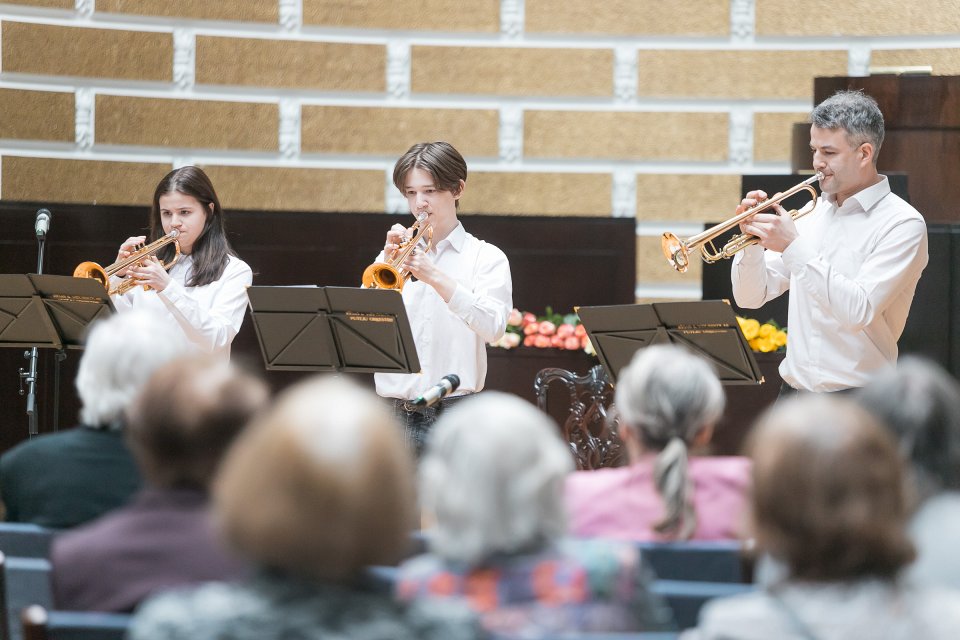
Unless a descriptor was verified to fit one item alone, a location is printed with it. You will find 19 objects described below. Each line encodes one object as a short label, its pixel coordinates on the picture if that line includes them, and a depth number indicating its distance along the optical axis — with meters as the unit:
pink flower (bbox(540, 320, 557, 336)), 12.14
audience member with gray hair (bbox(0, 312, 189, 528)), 5.10
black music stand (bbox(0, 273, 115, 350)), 9.02
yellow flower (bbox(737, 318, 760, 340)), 11.83
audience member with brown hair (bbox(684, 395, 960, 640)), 3.38
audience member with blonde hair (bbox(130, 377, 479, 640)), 3.16
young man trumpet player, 8.98
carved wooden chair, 11.52
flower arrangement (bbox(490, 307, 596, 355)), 12.05
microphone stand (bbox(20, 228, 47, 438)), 10.75
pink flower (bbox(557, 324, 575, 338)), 12.10
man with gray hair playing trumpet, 8.62
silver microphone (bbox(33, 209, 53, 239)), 11.24
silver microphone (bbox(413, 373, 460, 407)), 7.21
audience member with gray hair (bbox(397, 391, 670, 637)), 3.65
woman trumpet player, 9.38
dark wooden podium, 12.82
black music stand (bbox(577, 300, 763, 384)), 8.22
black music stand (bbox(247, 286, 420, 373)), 8.41
